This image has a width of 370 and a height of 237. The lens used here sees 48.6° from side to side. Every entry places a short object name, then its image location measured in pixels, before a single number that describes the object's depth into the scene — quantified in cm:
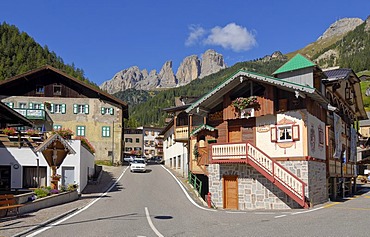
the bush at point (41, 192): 1970
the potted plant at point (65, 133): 2588
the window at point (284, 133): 2252
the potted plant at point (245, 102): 2362
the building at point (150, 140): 12912
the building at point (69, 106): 4491
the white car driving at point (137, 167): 4065
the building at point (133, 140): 11188
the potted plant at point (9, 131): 2542
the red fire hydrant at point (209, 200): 2172
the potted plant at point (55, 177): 2232
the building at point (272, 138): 2175
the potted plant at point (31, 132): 2600
